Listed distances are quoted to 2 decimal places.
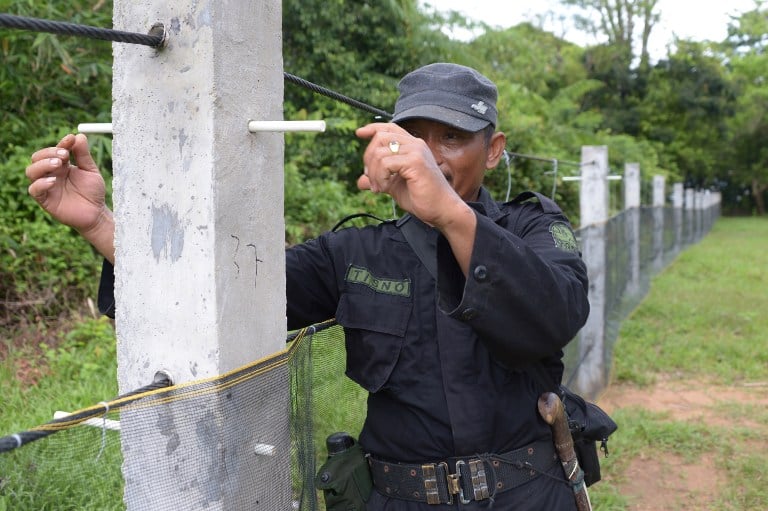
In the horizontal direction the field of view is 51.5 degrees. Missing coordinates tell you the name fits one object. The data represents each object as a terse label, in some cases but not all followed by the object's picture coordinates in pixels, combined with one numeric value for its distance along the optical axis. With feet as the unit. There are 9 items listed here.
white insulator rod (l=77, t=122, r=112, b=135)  5.21
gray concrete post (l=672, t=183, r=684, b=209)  59.77
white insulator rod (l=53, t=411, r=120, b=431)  4.10
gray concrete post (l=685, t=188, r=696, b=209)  67.88
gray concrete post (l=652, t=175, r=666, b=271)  41.04
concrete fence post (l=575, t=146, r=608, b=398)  18.21
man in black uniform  5.12
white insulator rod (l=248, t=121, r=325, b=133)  4.54
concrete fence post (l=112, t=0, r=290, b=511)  4.54
